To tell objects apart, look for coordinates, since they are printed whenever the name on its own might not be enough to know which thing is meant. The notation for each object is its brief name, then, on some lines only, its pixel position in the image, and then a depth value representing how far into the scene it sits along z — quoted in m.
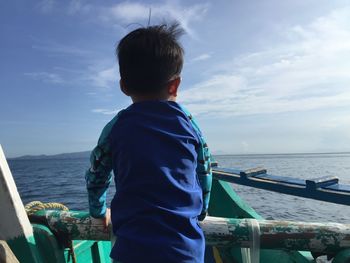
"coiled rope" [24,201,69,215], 2.11
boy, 1.35
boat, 1.82
